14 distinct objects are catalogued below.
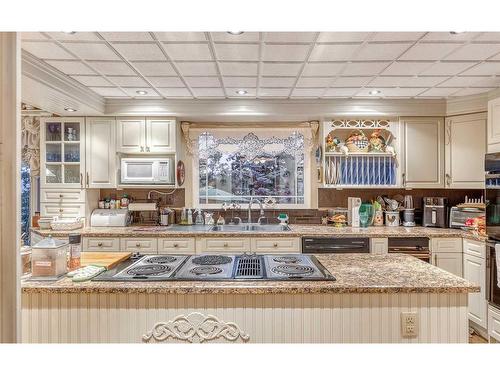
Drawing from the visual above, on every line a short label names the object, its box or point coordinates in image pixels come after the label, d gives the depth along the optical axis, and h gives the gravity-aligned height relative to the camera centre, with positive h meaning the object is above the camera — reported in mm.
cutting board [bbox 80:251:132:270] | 2105 -491
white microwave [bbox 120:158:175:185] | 3953 +200
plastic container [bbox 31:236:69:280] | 1799 -397
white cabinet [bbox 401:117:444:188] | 3887 +409
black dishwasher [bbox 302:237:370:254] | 3551 -626
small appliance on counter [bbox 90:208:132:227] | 3980 -372
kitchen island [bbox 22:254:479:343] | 1716 -659
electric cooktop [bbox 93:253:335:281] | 1788 -488
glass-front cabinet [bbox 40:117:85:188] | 3936 +431
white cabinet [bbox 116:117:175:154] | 3949 +637
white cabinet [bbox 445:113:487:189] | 3662 +421
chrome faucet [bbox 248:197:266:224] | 4279 -329
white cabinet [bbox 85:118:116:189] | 3953 +454
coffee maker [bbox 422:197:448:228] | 3893 -299
